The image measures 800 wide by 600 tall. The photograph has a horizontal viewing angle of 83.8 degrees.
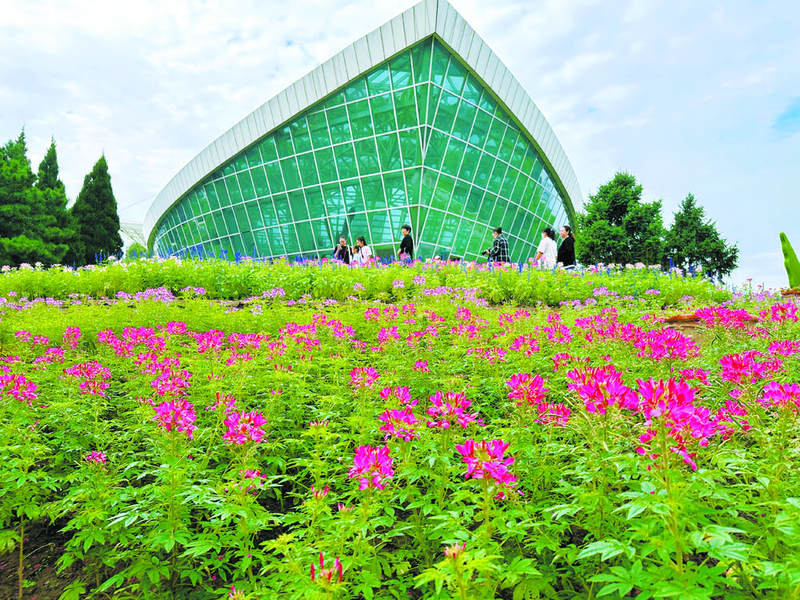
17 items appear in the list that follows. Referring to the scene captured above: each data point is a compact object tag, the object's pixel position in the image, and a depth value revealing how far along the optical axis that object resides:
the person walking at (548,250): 12.88
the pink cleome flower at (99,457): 2.36
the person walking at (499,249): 13.21
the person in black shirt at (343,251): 14.34
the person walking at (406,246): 12.55
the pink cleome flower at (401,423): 1.94
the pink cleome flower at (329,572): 1.29
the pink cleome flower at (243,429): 1.88
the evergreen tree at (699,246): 33.66
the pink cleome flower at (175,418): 2.15
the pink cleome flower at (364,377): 2.71
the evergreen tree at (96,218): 32.53
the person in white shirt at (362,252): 12.42
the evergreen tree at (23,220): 29.86
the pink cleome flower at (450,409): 2.01
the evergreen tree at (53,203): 31.99
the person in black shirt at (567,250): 12.69
